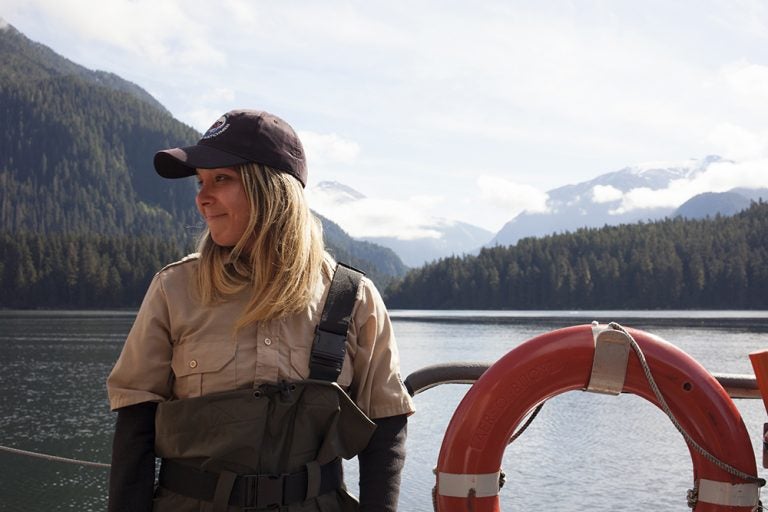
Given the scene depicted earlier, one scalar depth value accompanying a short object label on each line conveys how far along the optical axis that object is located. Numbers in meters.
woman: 2.29
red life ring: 2.79
